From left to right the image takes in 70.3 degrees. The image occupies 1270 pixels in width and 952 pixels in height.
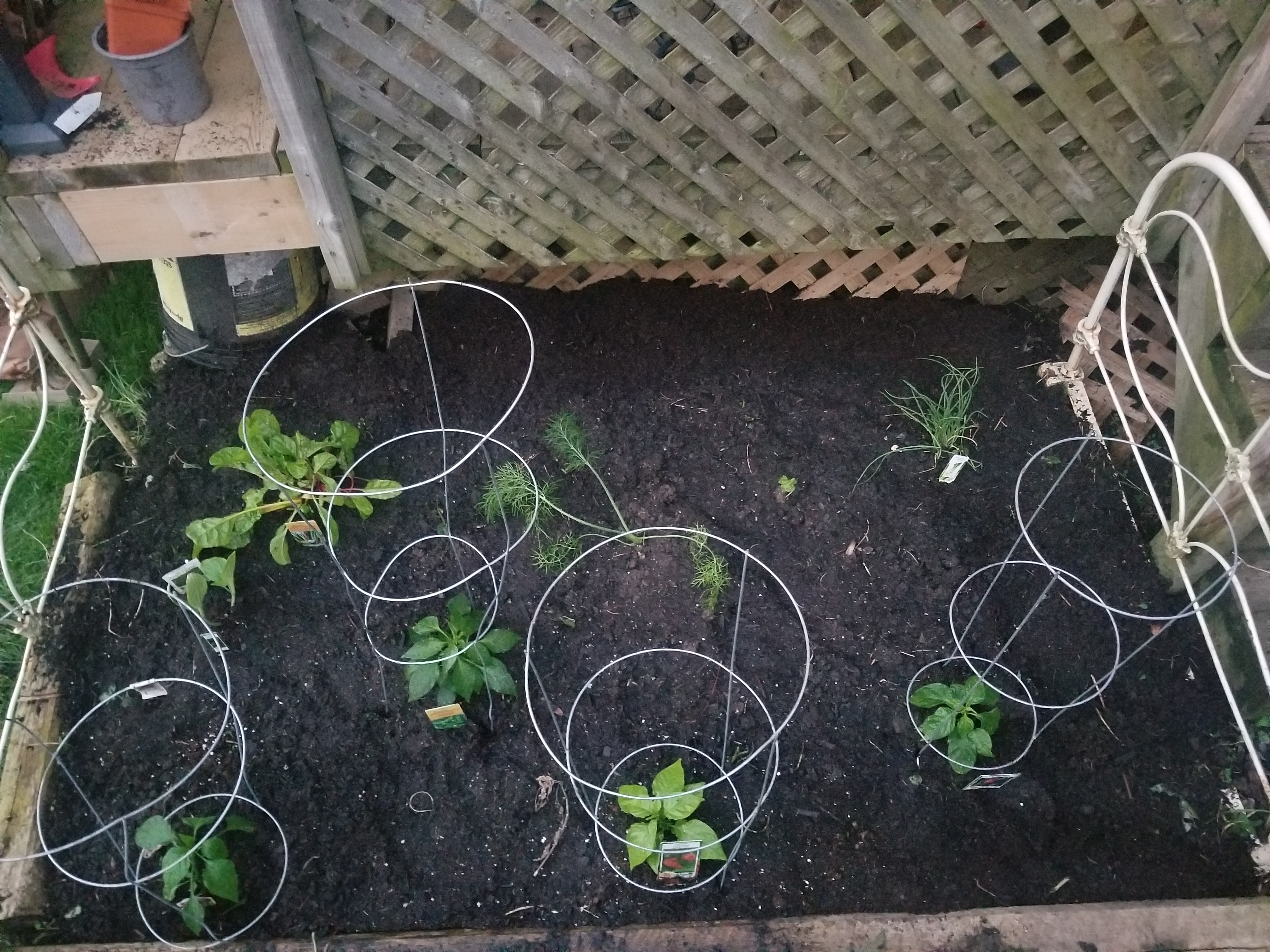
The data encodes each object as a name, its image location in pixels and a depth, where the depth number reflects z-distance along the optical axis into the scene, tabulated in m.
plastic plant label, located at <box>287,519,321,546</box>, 2.33
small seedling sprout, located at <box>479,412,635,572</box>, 2.44
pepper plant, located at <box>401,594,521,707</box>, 2.09
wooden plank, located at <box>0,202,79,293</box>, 2.30
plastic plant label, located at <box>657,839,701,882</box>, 1.81
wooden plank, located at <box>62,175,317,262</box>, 2.27
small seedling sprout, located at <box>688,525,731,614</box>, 2.36
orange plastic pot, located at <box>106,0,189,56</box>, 2.07
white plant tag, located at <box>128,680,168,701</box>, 2.19
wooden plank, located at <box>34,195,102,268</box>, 2.27
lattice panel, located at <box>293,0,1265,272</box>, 2.16
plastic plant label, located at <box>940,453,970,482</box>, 2.53
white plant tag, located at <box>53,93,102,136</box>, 2.21
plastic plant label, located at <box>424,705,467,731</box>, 2.03
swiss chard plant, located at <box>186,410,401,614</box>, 2.30
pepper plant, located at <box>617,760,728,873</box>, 1.92
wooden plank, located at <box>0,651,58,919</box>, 1.95
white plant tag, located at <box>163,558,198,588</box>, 2.17
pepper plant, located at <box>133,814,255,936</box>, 1.85
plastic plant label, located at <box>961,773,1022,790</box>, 2.02
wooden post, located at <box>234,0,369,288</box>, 2.01
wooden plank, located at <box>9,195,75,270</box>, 2.27
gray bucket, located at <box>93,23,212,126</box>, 2.06
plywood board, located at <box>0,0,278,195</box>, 2.19
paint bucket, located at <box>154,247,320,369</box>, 2.65
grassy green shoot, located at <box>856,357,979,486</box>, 2.61
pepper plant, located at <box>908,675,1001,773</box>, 2.07
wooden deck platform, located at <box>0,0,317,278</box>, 2.20
